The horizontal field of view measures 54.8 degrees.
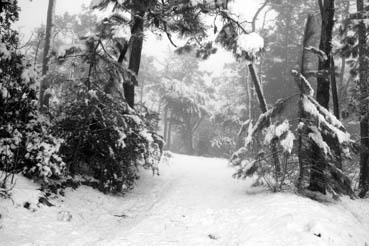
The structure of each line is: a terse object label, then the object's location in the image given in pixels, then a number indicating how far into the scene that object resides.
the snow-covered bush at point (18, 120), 6.23
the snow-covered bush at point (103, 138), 8.41
